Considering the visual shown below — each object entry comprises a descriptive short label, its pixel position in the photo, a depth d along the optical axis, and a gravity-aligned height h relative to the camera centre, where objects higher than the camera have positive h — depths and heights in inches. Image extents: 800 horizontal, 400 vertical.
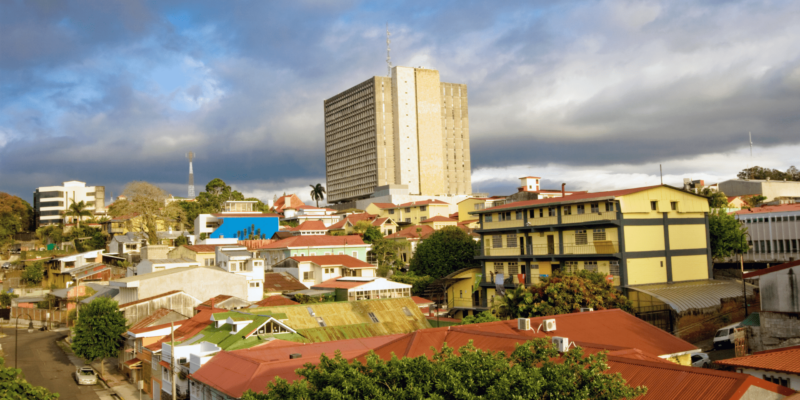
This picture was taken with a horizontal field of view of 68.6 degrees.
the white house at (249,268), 2381.4 -145.2
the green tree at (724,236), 2329.0 -67.1
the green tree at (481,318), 1462.2 -232.8
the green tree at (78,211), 4536.9 +212.5
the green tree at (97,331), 1908.2 -304.6
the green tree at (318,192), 6732.3 +449.5
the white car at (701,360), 1230.6 -301.6
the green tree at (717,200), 3228.3 +106.4
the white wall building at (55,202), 5477.4 +345.4
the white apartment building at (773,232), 2472.9 -63.3
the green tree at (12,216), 4360.2 +193.3
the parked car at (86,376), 1862.7 -440.3
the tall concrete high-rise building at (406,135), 6466.5 +1062.8
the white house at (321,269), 2709.2 -176.7
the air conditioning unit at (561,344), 789.9 -162.5
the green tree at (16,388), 922.7 -237.5
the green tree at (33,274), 3496.6 -203.3
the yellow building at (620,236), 1866.4 -46.3
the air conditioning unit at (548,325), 1068.3 -184.5
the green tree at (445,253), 2864.2 -129.2
